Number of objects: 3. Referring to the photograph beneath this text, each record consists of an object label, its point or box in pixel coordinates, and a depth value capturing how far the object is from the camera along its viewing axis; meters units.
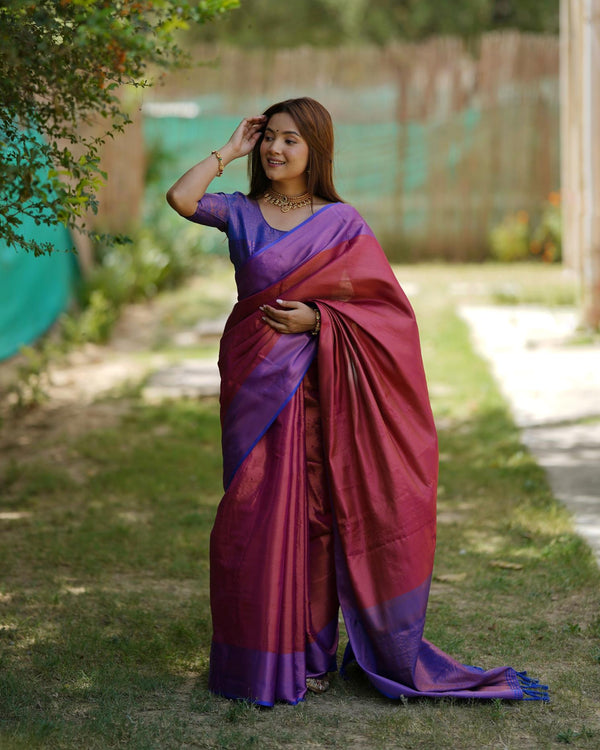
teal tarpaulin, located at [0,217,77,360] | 8.73
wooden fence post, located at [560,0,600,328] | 8.79
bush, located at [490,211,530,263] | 13.36
